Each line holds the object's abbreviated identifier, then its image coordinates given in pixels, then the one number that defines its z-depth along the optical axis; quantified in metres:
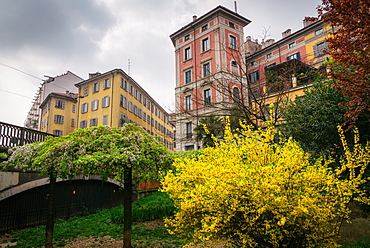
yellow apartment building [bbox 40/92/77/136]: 35.50
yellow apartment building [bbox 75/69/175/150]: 30.84
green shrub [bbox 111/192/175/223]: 11.39
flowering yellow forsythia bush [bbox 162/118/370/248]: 3.70
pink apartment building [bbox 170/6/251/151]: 27.80
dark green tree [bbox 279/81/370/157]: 7.76
